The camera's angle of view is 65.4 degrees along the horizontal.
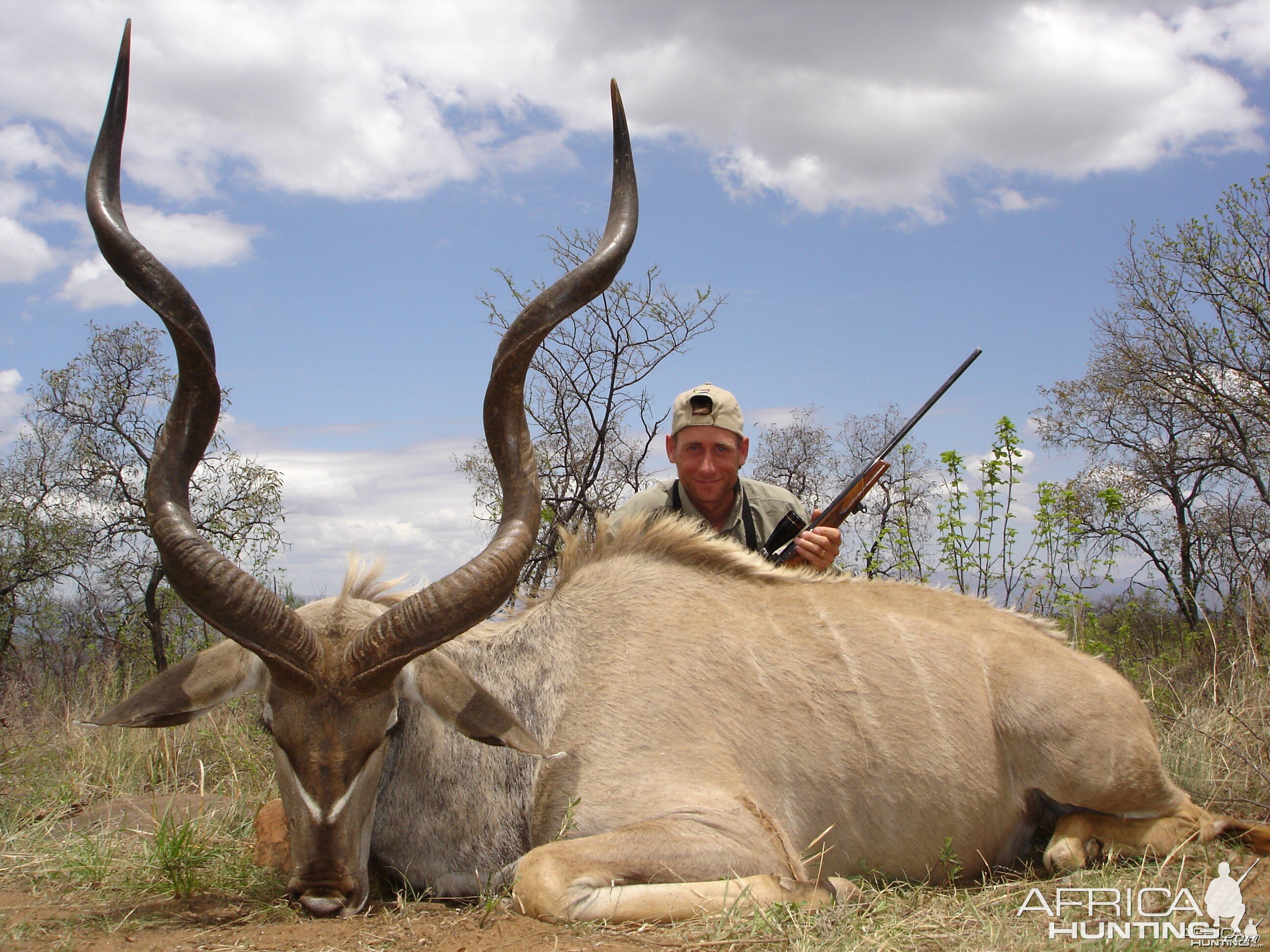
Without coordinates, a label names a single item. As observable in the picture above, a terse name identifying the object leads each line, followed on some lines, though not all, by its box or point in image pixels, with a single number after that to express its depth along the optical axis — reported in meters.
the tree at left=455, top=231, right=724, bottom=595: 9.34
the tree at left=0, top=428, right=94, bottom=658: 10.63
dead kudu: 2.96
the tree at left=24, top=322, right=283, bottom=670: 11.38
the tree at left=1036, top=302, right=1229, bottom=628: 12.03
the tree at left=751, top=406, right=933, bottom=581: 8.01
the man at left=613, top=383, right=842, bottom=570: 5.38
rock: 3.43
